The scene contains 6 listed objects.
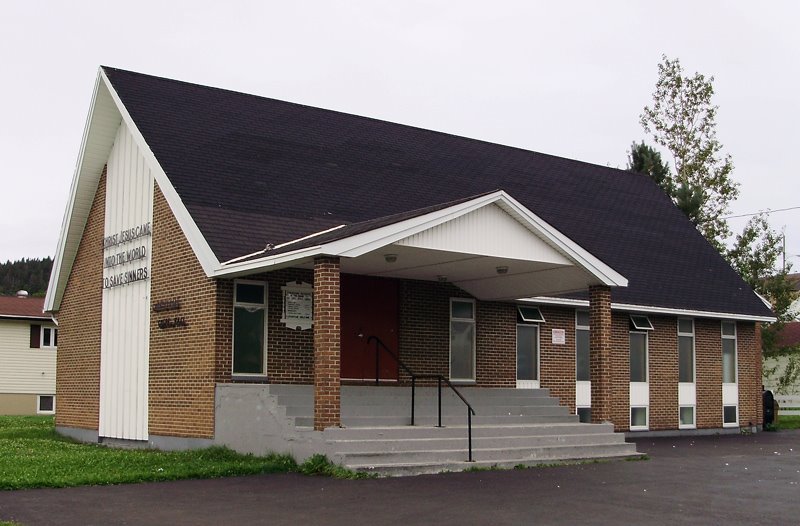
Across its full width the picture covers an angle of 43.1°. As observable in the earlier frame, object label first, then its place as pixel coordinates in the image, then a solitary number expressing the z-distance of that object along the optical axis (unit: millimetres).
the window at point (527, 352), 22078
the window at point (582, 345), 23344
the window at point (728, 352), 26672
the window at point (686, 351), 25375
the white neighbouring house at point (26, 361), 40562
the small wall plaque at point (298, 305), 17562
